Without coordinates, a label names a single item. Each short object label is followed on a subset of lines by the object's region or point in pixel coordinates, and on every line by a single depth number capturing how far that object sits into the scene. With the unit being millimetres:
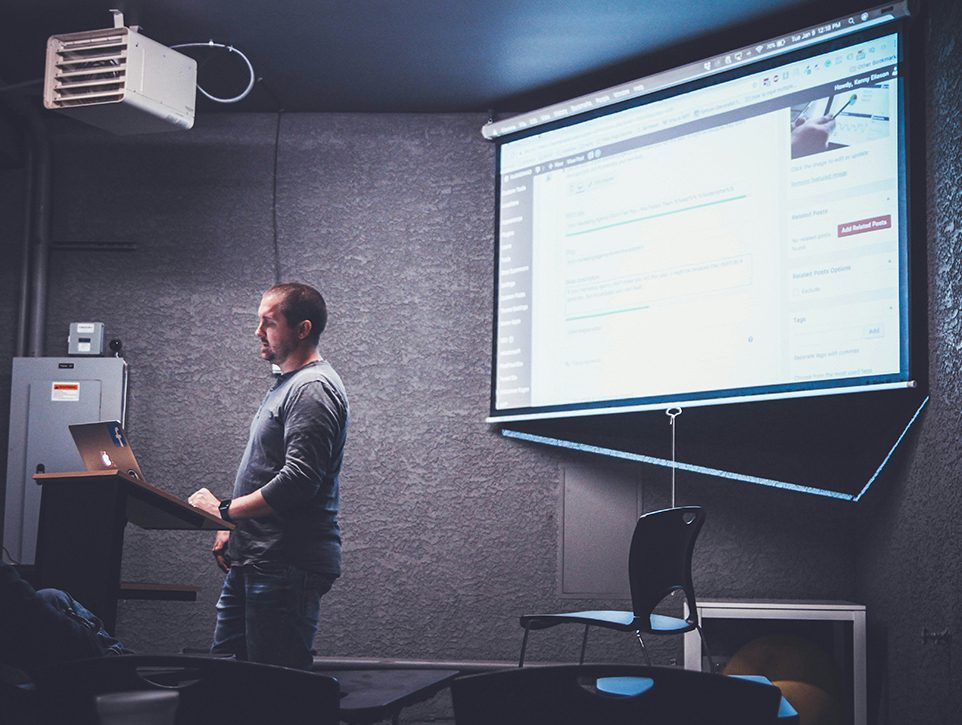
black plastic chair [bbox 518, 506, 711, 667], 3125
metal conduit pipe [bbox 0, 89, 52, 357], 4625
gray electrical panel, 4445
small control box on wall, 4531
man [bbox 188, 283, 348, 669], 2652
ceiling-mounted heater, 3701
